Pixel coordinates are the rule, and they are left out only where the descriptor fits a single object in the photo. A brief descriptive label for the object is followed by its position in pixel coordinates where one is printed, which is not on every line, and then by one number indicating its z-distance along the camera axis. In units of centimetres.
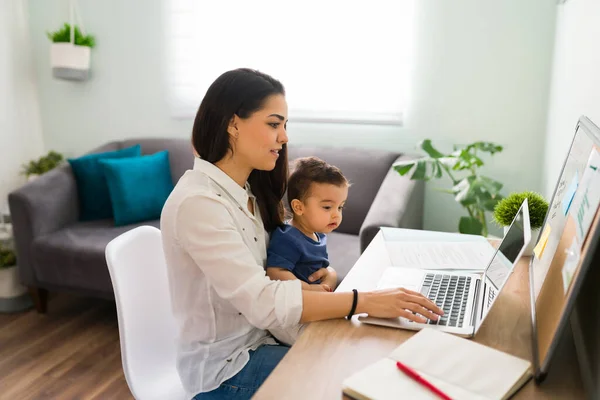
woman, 115
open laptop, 109
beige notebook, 84
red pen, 83
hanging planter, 338
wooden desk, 88
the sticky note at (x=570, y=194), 110
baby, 143
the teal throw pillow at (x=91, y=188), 314
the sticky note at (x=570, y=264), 86
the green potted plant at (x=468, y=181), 246
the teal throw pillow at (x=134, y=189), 300
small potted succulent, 149
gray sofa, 269
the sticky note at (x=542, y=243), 129
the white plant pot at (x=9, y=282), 294
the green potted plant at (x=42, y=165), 357
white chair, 132
